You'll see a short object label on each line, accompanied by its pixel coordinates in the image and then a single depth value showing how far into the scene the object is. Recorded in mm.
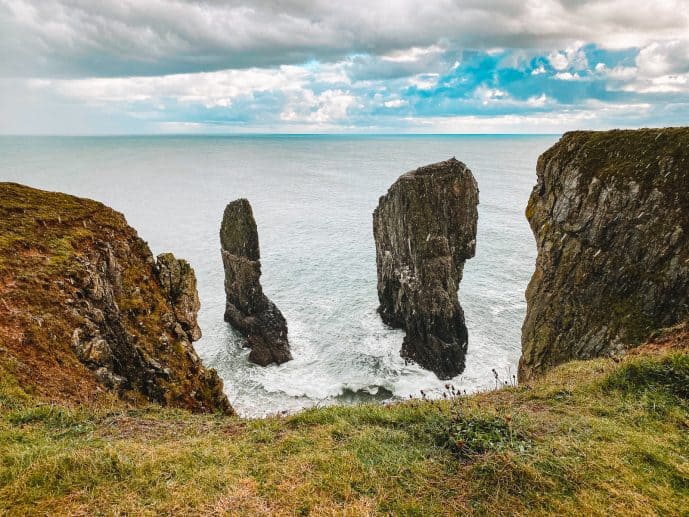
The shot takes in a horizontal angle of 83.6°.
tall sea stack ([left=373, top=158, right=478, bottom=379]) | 35750
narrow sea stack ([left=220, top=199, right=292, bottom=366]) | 39406
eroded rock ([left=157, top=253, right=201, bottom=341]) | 17359
